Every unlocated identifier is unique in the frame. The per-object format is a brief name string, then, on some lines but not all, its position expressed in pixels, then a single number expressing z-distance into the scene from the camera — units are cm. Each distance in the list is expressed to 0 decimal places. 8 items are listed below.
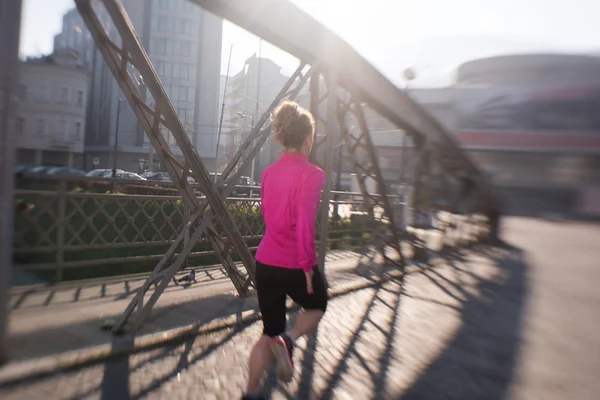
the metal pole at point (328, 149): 598
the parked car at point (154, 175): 1388
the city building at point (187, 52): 4775
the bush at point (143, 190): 932
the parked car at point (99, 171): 1580
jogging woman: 280
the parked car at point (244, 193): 1800
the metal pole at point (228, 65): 1740
